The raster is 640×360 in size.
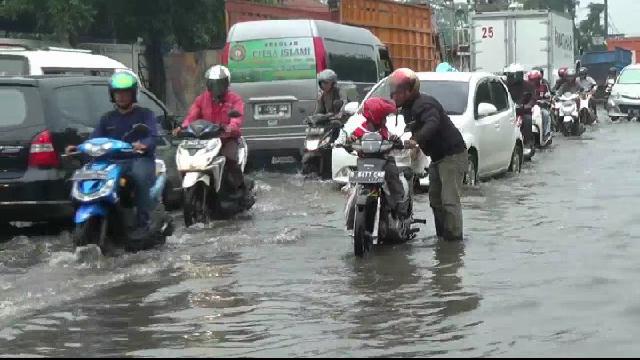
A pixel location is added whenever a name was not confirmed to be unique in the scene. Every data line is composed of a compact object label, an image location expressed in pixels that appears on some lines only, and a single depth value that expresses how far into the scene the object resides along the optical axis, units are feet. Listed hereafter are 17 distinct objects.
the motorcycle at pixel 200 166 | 36.86
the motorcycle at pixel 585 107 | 94.07
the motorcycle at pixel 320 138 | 52.60
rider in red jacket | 38.99
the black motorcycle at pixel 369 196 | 30.40
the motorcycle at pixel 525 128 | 66.18
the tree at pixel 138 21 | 75.61
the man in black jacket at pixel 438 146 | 32.01
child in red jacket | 31.69
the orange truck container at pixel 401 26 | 85.15
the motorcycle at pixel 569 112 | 85.10
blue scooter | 29.89
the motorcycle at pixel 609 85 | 114.77
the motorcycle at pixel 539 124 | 72.62
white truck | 100.48
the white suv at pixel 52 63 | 42.16
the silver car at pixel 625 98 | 107.86
